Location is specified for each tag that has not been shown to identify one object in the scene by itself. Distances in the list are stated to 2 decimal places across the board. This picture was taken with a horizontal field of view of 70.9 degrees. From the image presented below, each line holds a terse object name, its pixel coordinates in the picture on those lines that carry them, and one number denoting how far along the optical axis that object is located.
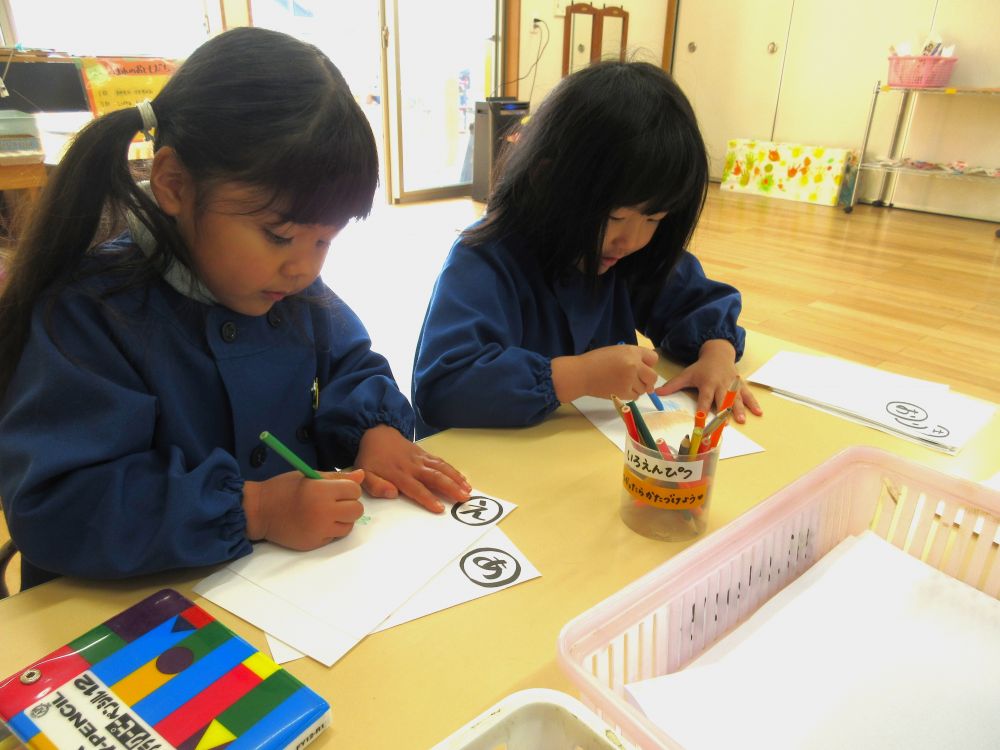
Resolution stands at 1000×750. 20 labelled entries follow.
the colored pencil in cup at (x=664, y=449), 0.58
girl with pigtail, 0.54
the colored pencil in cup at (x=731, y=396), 0.62
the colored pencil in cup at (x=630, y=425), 0.61
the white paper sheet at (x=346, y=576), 0.49
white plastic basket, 0.32
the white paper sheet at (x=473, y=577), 0.52
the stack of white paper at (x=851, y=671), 0.43
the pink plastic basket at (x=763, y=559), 0.41
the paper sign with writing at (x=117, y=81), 2.37
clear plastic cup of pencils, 0.58
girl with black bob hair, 0.83
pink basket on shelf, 3.97
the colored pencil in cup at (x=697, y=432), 0.58
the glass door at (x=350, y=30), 4.05
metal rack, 3.98
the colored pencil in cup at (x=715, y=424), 0.57
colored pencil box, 0.38
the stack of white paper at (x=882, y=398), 0.83
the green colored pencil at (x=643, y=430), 0.60
